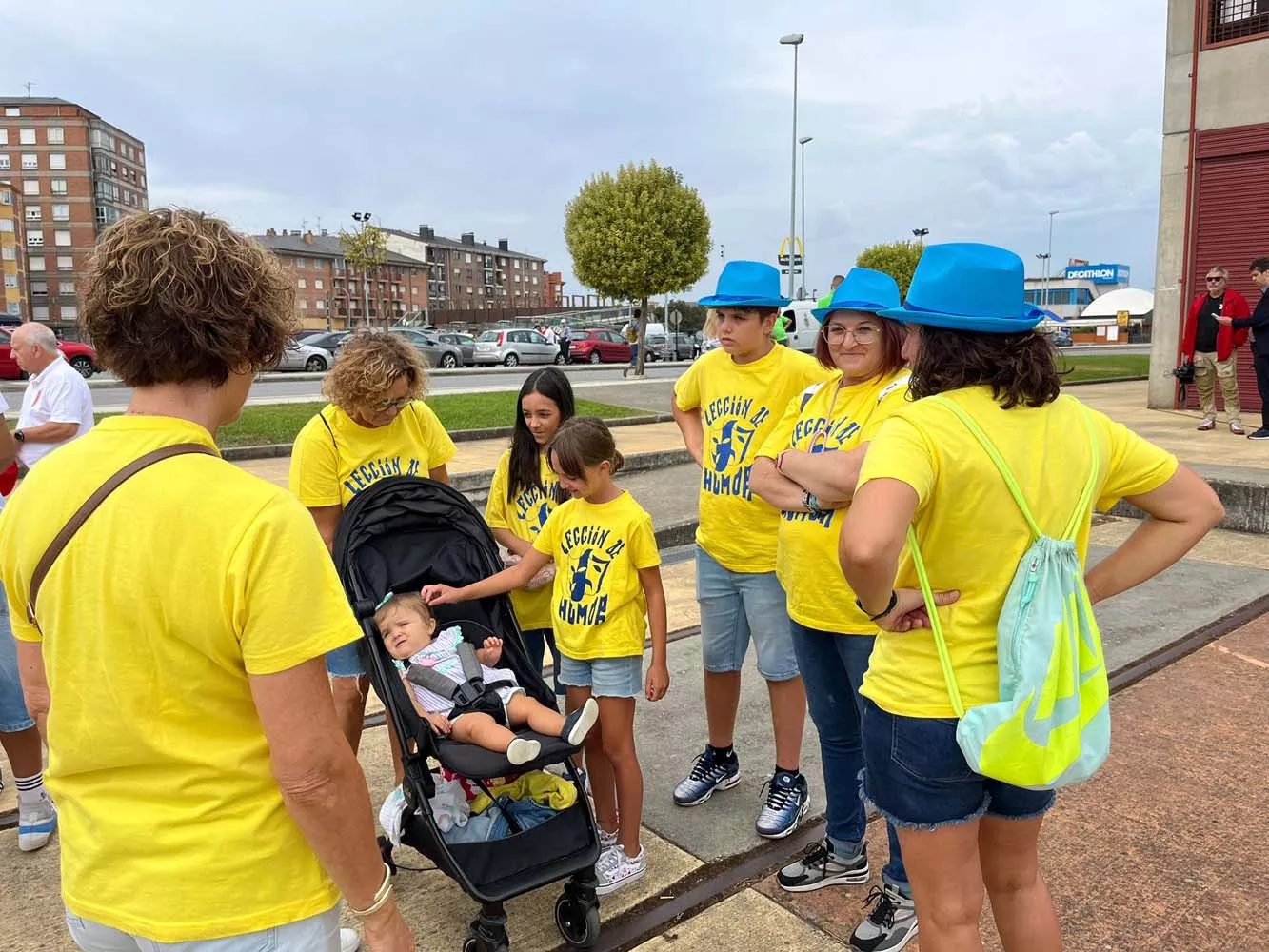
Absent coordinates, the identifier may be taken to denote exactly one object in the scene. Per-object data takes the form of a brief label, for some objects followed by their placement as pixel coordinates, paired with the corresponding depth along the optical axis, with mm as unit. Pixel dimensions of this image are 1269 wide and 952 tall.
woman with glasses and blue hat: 2652
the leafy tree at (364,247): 52250
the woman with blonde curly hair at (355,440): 3318
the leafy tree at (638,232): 29438
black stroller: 2584
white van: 27516
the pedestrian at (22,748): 3283
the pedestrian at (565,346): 37156
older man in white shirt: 4536
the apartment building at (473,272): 119938
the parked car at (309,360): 30766
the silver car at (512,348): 35469
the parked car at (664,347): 37750
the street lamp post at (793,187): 34469
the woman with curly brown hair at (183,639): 1364
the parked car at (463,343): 35375
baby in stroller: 2727
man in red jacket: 10891
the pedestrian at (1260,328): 9906
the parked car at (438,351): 33688
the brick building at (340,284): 101250
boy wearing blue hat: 3342
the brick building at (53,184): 87062
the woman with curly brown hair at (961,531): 1802
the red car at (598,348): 37188
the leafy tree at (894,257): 50062
